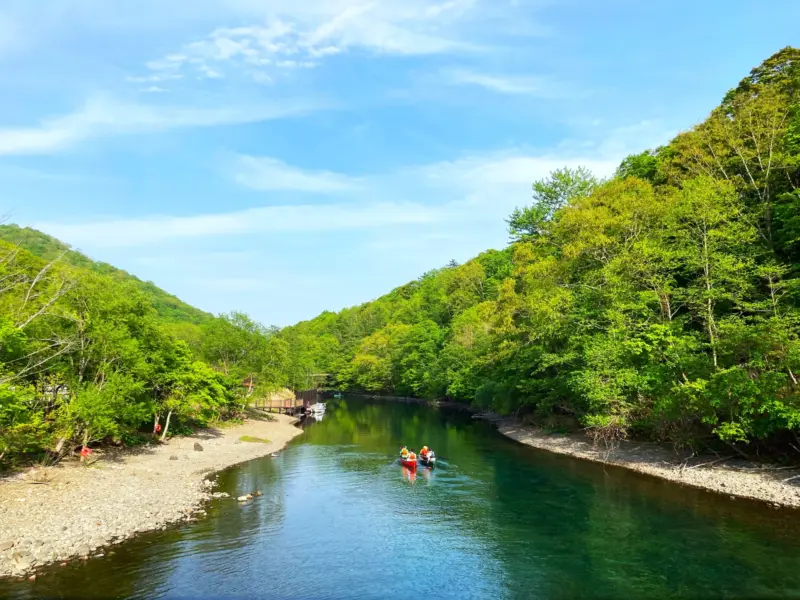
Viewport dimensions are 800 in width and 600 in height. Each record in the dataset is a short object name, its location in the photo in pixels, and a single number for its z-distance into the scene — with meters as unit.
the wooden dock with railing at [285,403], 74.88
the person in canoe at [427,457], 38.16
